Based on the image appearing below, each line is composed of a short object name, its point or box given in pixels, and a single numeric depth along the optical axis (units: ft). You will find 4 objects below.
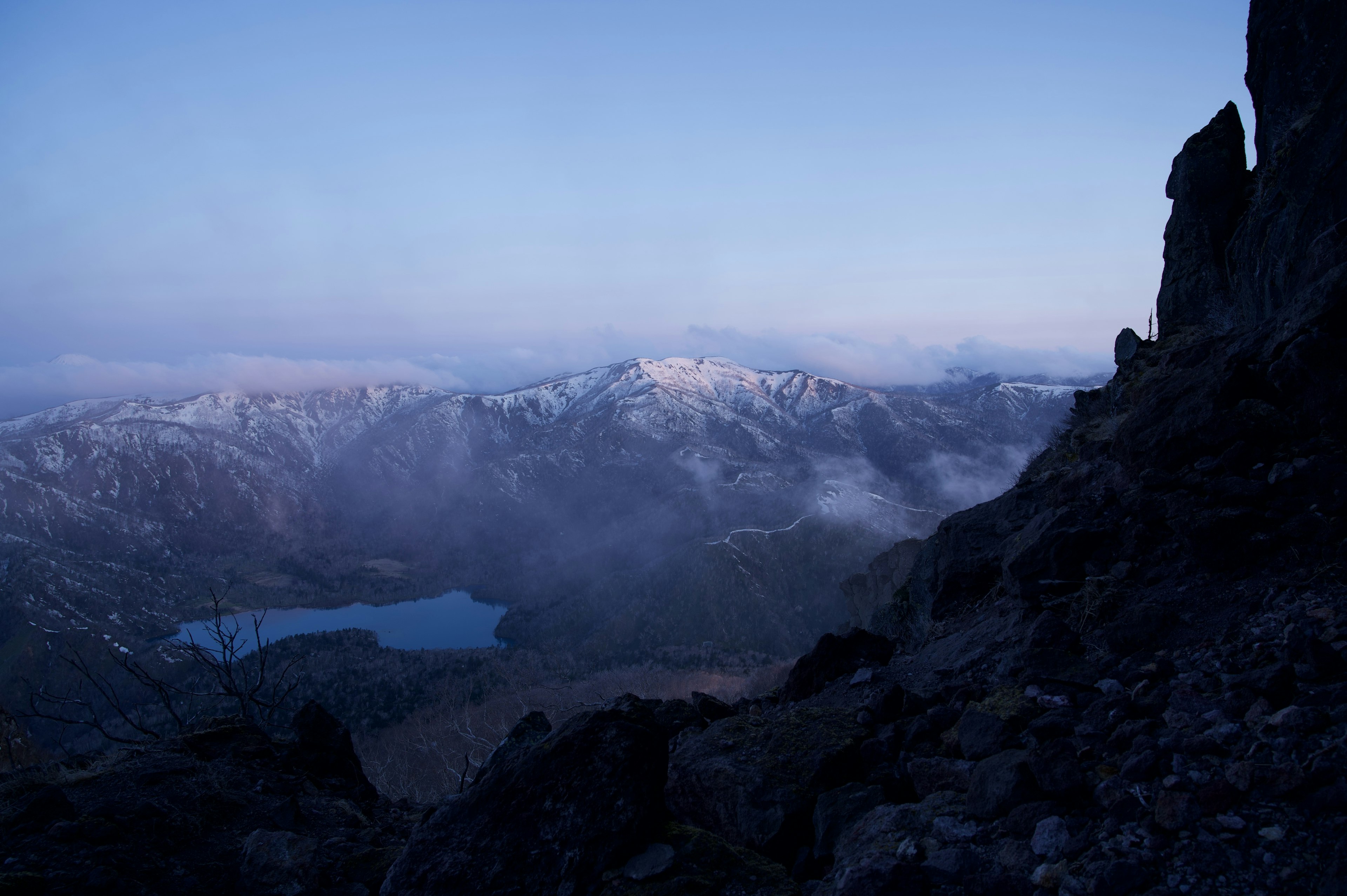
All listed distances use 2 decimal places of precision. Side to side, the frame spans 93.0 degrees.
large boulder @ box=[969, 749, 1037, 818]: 15.44
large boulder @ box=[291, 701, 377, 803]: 33.06
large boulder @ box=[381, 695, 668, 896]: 18.11
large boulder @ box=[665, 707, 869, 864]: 20.25
